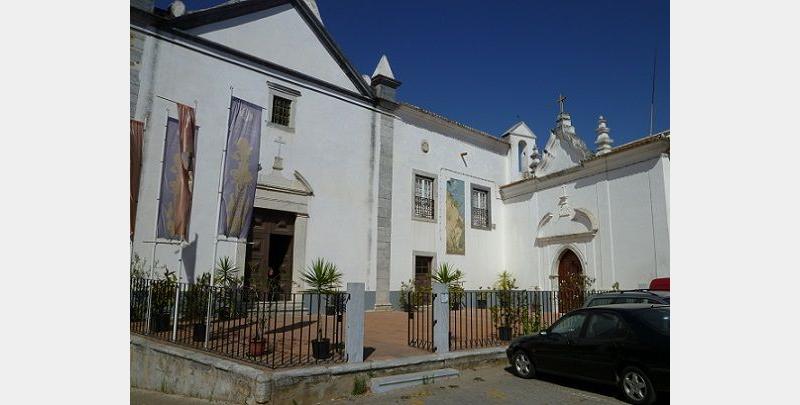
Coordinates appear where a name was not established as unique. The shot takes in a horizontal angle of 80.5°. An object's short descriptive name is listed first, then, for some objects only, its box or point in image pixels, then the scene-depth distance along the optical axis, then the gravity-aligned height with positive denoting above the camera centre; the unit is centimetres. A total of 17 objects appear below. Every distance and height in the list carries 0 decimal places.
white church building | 1010 +211
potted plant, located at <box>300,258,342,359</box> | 1076 -54
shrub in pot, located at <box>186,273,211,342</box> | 705 -78
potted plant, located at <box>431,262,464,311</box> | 1405 -60
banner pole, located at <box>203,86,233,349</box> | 952 +112
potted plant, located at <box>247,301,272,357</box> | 565 -111
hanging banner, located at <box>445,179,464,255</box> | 1512 +124
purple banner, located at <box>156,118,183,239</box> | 862 +98
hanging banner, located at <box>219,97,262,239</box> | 978 +176
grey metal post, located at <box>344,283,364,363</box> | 552 -84
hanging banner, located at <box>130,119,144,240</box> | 869 +168
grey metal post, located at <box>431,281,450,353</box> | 654 -88
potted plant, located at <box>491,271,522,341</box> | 808 -96
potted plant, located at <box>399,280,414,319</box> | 1342 -112
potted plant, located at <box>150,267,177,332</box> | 737 -85
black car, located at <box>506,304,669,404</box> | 455 -99
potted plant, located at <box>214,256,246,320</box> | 972 -48
